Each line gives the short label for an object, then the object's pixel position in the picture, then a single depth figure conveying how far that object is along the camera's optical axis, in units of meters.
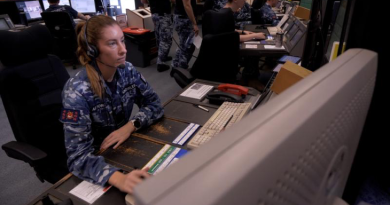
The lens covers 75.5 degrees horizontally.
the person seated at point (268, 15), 4.09
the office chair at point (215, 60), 2.07
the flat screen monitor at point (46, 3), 4.41
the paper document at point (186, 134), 1.12
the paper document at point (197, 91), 1.56
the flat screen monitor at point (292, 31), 2.74
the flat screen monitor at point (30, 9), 4.10
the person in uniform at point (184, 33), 3.72
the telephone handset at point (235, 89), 1.51
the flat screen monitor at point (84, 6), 4.73
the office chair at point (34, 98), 1.26
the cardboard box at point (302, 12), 2.73
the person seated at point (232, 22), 2.59
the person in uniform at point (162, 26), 3.77
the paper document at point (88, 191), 0.87
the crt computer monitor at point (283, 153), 0.21
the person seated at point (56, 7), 3.87
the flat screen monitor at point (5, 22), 3.22
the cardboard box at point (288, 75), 0.90
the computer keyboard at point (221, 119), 1.09
